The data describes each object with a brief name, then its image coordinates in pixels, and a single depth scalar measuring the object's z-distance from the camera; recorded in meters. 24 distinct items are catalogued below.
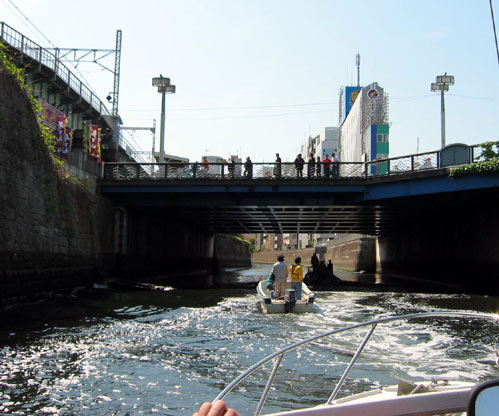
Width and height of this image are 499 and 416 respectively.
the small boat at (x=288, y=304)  16.98
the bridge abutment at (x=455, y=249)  28.83
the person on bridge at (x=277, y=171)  29.23
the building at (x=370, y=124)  73.69
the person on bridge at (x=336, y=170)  29.01
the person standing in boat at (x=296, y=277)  18.11
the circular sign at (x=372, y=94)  76.12
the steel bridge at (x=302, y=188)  26.70
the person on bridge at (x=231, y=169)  29.44
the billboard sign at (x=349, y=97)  114.50
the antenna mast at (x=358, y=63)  125.06
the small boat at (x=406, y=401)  3.51
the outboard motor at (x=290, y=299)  16.92
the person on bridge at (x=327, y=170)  29.13
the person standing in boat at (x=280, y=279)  17.72
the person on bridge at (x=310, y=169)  29.16
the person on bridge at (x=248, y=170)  29.26
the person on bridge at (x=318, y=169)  29.11
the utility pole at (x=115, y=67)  41.13
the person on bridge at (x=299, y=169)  28.97
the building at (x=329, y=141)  120.31
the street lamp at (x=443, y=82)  40.28
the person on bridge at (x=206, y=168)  28.88
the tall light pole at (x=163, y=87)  37.08
